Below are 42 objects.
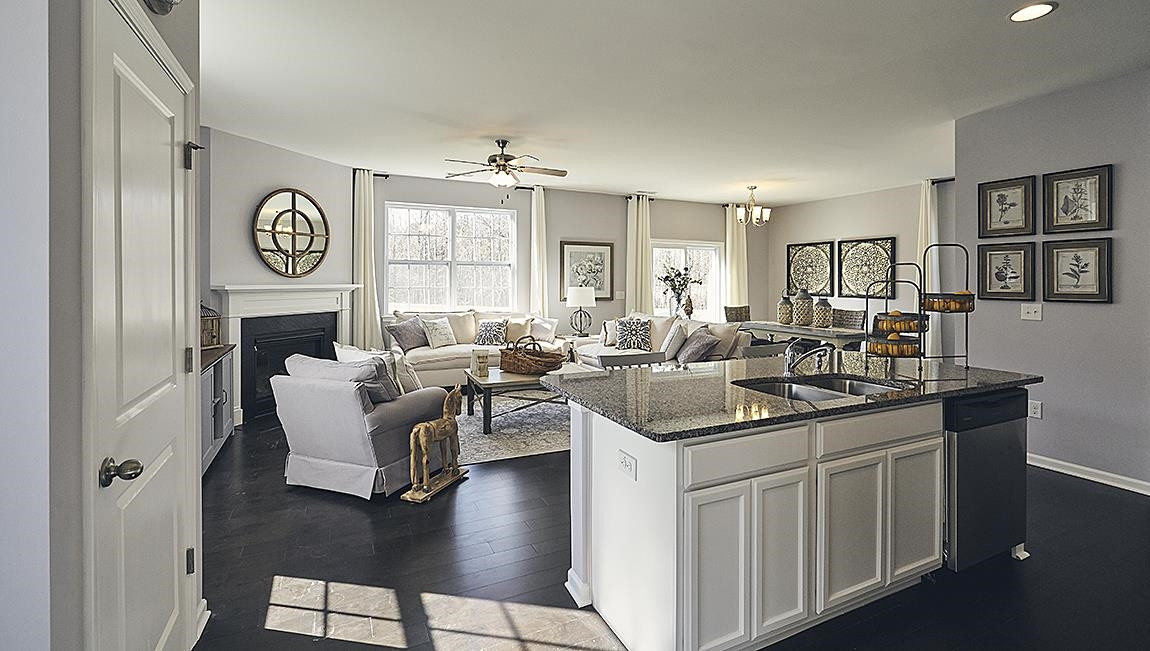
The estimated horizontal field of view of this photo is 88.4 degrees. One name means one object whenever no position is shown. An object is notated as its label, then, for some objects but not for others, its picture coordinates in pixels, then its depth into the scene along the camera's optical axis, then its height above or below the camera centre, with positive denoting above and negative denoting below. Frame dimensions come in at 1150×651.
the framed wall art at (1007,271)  4.24 +0.38
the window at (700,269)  9.49 +0.87
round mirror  5.85 +0.92
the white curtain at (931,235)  7.41 +1.10
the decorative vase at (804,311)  8.35 +0.16
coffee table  5.01 -0.53
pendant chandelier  7.47 +1.38
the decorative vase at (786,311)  8.50 +0.16
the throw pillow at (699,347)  6.04 -0.25
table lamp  7.91 +0.32
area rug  4.56 -0.96
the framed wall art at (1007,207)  4.21 +0.84
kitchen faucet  2.73 -0.16
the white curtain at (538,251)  8.09 +0.97
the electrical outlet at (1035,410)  4.26 -0.63
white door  1.33 -0.05
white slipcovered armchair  3.48 -0.68
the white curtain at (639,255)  8.85 +1.01
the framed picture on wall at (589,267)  8.46 +0.80
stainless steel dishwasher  2.50 -0.68
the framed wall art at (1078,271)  3.83 +0.35
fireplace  5.59 -0.26
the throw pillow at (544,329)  7.59 -0.09
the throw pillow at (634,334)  7.19 -0.15
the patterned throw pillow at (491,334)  7.24 -0.15
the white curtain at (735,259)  9.77 +1.05
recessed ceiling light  2.81 +1.50
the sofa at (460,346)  6.61 -0.28
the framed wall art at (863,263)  8.18 +0.84
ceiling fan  5.25 +1.40
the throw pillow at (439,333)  7.02 -0.13
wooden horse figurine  3.60 -0.83
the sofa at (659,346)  6.23 -0.28
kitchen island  1.87 -0.64
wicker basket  5.31 -0.35
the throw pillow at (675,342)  6.45 -0.22
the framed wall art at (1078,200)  3.82 +0.81
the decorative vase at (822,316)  8.18 +0.08
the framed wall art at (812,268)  9.09 +0.86
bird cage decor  4.18 -0.07
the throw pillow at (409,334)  6.86 -0.14
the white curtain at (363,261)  7.02 +0.73
